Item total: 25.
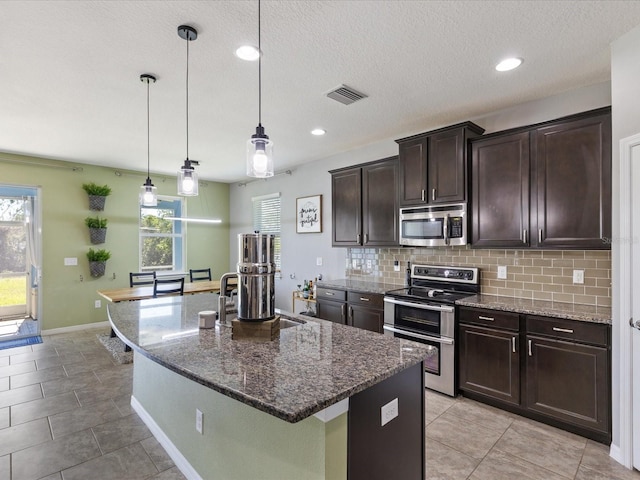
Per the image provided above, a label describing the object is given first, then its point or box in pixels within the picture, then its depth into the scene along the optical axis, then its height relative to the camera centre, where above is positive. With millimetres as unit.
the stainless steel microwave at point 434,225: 3254 +161
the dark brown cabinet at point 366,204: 3939 +458
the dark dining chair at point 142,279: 5379 -670
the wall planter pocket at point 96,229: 5578 +209
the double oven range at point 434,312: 3094 -692
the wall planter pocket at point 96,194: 5531 +785
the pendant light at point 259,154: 1967 +515
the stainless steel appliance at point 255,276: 1656 -170
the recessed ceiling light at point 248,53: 2262 +1293
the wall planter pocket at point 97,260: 5566 -309
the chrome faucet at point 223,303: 2039 -382
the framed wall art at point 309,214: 5277 +437
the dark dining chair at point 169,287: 4398 -606
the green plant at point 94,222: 5566 +320
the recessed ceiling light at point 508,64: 2441 +1306
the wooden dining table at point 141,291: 4248 -691
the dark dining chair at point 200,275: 6133 -673
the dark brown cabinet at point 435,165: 3236 +767
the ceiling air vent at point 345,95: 2900 +1305
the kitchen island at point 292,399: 1199 -633
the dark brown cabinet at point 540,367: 2373 -986
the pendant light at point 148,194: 3299 +462
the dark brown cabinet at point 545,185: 2516 +460
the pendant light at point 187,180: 2850 +520
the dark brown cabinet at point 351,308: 3709 -786
